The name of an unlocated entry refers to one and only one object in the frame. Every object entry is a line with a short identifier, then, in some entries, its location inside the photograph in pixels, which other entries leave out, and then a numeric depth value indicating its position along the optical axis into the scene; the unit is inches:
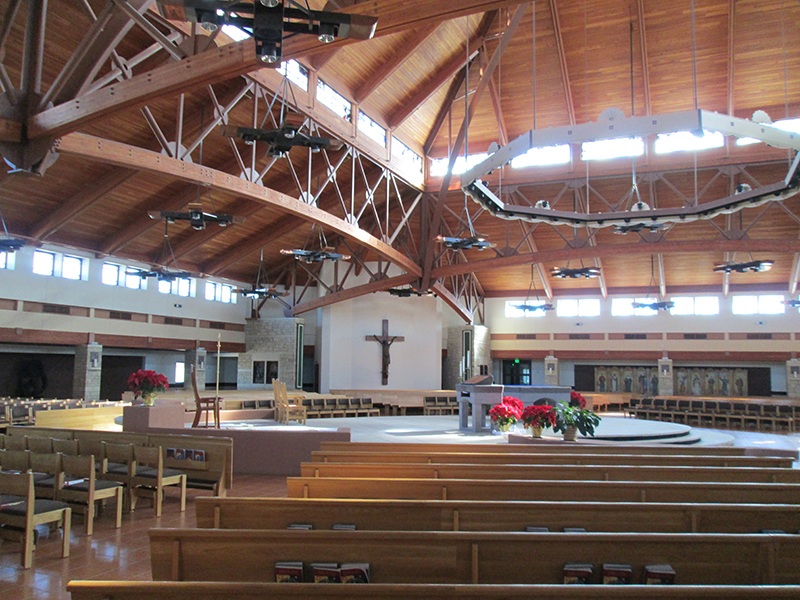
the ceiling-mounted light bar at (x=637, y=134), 203.9
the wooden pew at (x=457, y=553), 100.0
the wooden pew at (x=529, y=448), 234.2
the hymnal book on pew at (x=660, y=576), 97.5
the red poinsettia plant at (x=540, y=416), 306.3
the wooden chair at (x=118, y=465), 221.6
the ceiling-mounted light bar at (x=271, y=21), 164.7
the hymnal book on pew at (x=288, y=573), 97.7
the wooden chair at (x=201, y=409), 346.6
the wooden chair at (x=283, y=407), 487.8
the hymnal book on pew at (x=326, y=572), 97.6
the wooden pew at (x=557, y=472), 170.6
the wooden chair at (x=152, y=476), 218.5
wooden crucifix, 850.8
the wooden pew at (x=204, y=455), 235.5
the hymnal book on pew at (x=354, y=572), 97.4
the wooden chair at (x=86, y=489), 189.2
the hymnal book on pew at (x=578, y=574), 98.0
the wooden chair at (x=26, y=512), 157.3
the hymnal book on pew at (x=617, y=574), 97.8
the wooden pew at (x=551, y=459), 202.2
